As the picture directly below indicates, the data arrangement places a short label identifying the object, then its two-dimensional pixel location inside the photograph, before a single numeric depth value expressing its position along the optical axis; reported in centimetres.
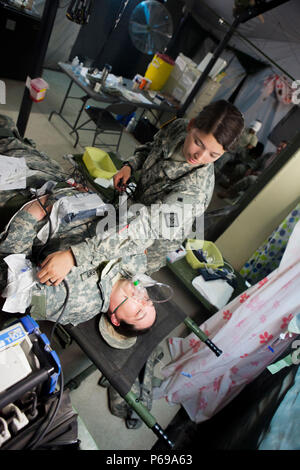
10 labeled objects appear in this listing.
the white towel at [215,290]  265
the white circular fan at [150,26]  369
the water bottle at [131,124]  465
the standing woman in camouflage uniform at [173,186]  134
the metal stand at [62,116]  417
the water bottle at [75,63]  412
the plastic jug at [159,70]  467
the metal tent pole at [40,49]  247
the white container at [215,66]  448
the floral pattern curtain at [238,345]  180
